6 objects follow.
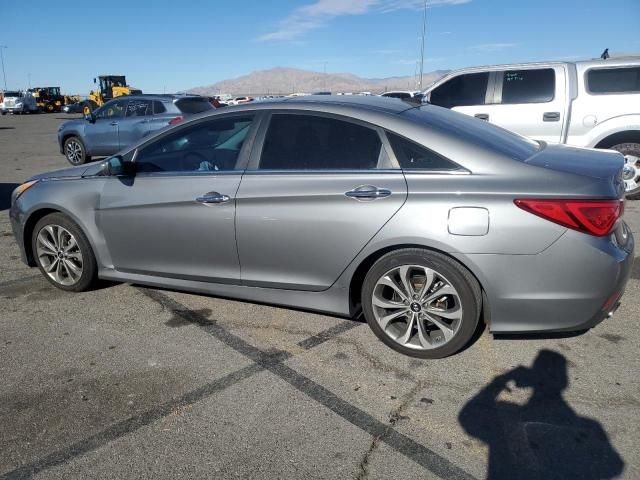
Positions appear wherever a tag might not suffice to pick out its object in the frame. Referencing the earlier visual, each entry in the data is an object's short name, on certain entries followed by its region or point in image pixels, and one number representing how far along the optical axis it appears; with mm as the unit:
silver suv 11766
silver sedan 2891
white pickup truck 7051
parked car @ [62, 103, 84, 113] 47656
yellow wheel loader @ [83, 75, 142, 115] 39281
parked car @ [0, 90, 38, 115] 49719
